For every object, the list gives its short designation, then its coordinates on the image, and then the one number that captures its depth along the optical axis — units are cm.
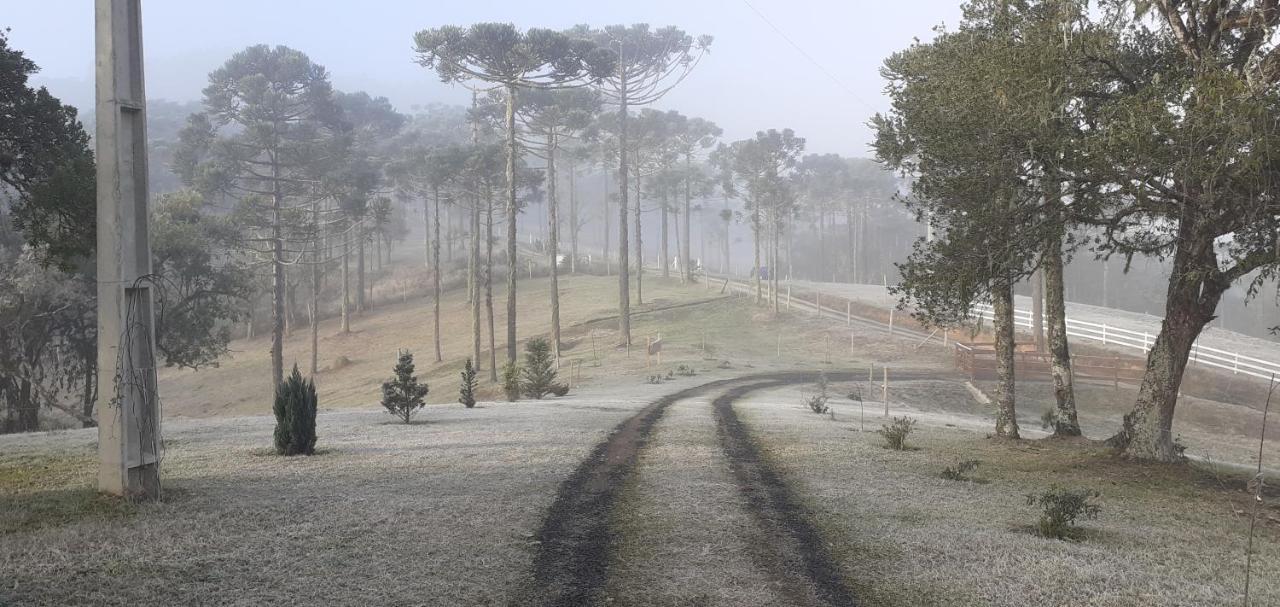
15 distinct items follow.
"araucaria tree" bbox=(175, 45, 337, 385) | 4209
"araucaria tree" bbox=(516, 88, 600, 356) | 5116
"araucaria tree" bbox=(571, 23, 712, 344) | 5638
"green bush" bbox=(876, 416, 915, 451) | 1605
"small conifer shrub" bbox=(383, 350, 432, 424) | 1886
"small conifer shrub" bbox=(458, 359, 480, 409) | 2370
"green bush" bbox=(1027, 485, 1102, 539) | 937
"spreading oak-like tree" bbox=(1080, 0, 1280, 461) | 997
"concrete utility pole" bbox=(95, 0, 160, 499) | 925
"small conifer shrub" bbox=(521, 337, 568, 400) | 2900
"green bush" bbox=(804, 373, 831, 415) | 2273
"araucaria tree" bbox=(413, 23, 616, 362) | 3756
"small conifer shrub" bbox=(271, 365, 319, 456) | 1338
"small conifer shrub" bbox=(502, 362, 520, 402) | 2816
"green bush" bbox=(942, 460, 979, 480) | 1292
